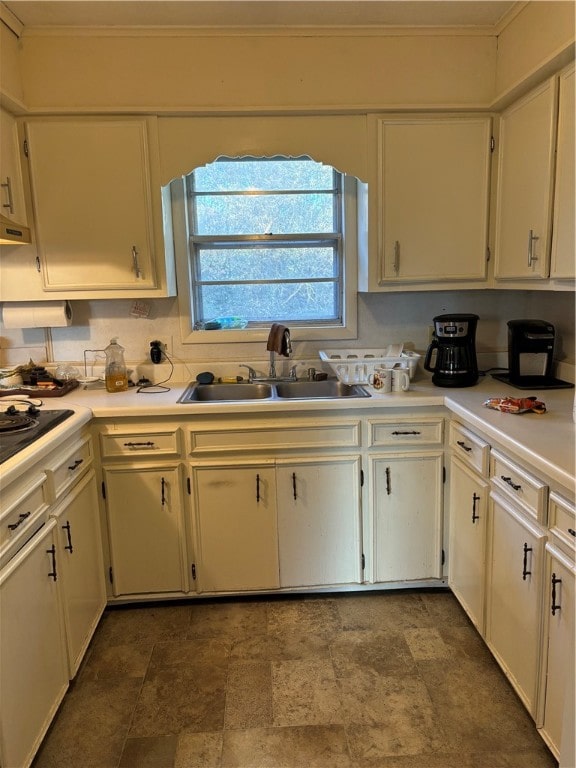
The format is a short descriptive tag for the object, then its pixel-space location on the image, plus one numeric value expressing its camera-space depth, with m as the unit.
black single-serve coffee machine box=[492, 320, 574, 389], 2.41
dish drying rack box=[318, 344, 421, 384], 2.58
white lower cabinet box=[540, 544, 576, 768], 1.44
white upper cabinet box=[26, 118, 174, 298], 2.42
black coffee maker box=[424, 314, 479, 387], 2.49
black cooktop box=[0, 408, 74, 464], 1.67
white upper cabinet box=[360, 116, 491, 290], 2.50
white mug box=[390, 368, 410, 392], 2.44
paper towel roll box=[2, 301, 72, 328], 2.66
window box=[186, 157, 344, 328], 2.82
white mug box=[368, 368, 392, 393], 2.46
